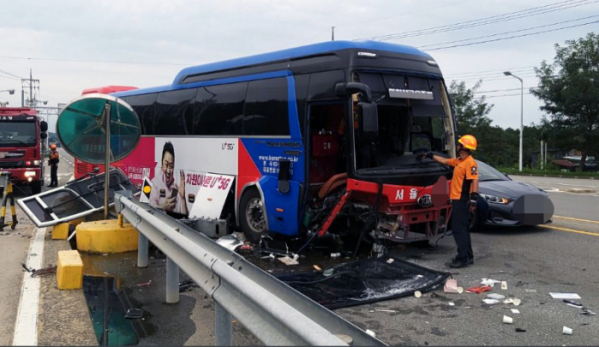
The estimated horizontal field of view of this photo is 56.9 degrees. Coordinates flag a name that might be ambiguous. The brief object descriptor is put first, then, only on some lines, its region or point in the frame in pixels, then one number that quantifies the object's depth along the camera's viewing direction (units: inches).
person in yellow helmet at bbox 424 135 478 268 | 308.3
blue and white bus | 310.2
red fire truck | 703.1
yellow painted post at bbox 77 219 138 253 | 323.3
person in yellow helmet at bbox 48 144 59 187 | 863.7
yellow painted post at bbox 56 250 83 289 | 240.2
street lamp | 1621.6
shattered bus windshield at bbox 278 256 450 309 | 243.8
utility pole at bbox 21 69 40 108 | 3656.5
